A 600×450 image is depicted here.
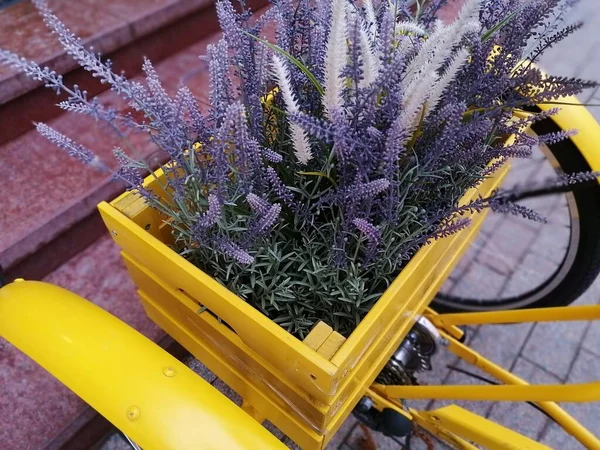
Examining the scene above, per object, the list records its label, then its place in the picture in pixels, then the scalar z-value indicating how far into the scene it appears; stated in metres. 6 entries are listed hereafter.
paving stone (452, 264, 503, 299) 1.79
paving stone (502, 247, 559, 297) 1.81
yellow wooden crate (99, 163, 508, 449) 0.69
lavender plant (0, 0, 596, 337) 0.64
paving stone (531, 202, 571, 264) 1.91
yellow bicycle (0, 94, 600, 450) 0.69
